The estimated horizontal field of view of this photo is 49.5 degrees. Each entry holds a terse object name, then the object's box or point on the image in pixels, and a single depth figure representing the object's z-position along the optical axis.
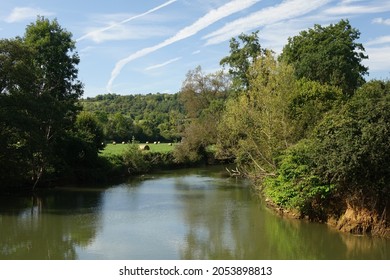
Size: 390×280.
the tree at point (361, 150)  17.38
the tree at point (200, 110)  53.50
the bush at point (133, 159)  46.59
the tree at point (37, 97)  28.98
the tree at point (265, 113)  26.94
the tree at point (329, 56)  39.97
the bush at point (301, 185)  20.11
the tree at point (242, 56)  45.53
